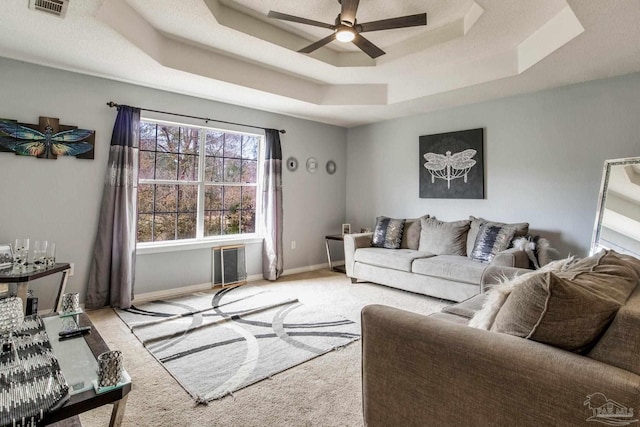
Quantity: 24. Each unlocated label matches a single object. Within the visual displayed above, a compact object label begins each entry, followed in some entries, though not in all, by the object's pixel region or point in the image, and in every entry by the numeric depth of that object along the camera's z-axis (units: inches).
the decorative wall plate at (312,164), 204.3
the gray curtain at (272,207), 180.1
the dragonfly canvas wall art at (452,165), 165.6
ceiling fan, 89.1
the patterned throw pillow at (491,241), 137.9
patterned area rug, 84.3
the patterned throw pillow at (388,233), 174.1
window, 150.4
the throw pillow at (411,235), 175.0
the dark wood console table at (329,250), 199.8
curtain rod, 134.0
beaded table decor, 39.6
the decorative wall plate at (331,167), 216.0
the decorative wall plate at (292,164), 194.2
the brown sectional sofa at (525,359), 36.3
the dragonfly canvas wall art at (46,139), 115.2
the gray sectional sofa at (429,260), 131.0
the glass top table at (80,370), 43.1
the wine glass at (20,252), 107.8
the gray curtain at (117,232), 131.5
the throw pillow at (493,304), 52.0
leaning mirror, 116.1
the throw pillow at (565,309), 39.3
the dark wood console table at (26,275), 95.2
